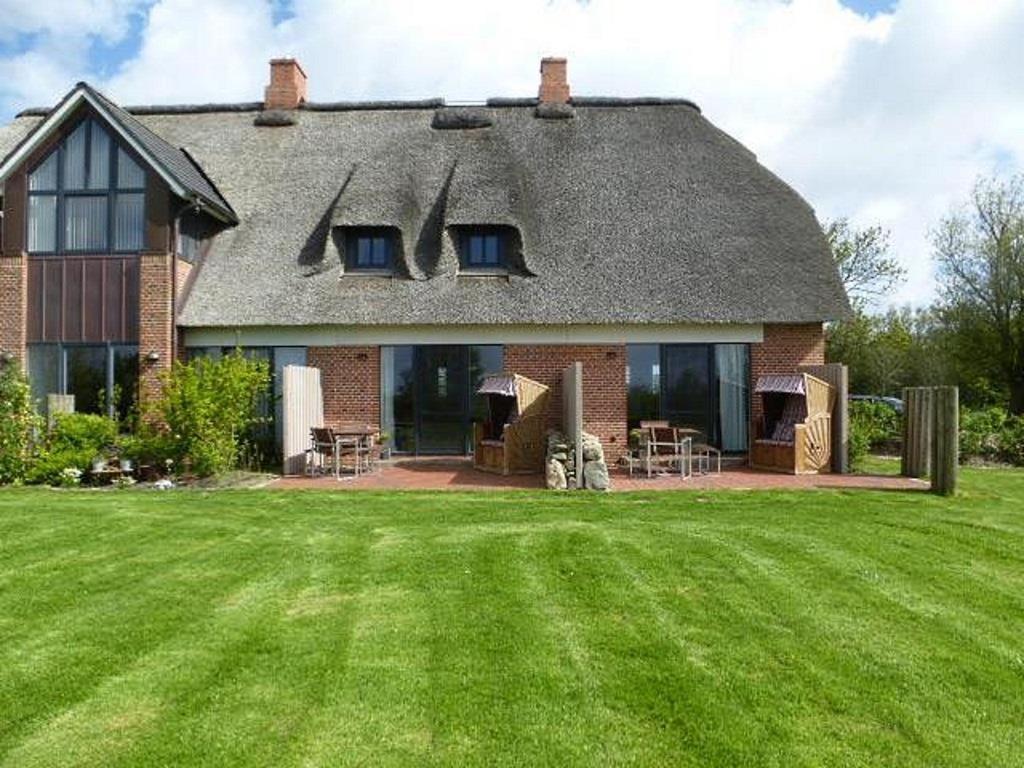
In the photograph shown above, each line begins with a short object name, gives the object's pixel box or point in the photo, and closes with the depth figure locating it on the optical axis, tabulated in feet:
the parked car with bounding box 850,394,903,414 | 87.21
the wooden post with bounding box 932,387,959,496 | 37.60
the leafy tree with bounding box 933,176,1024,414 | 83.30
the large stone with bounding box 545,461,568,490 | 40.96
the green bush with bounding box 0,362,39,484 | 43.78
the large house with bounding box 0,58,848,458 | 51.08
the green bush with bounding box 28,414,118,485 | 43.78
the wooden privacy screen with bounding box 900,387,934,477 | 44.88
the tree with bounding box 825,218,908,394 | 108.27
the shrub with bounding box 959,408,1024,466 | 55.57
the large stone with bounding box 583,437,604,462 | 41.68
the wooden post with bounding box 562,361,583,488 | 40.91
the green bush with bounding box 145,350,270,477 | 44.29
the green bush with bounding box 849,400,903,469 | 58.65
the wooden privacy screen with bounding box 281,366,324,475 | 47.80
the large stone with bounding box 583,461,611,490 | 41.01
